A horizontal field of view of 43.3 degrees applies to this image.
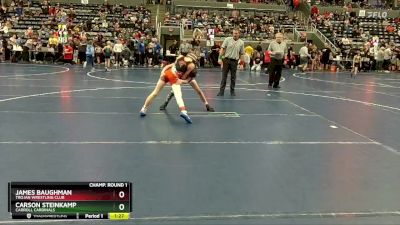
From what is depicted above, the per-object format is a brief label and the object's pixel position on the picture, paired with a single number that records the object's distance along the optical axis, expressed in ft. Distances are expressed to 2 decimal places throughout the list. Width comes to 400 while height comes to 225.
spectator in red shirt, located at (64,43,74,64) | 79.92
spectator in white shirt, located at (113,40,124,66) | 77.15
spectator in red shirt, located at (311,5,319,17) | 117.91
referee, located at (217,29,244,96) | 40.63
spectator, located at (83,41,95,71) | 72.74
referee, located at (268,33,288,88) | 47.21
